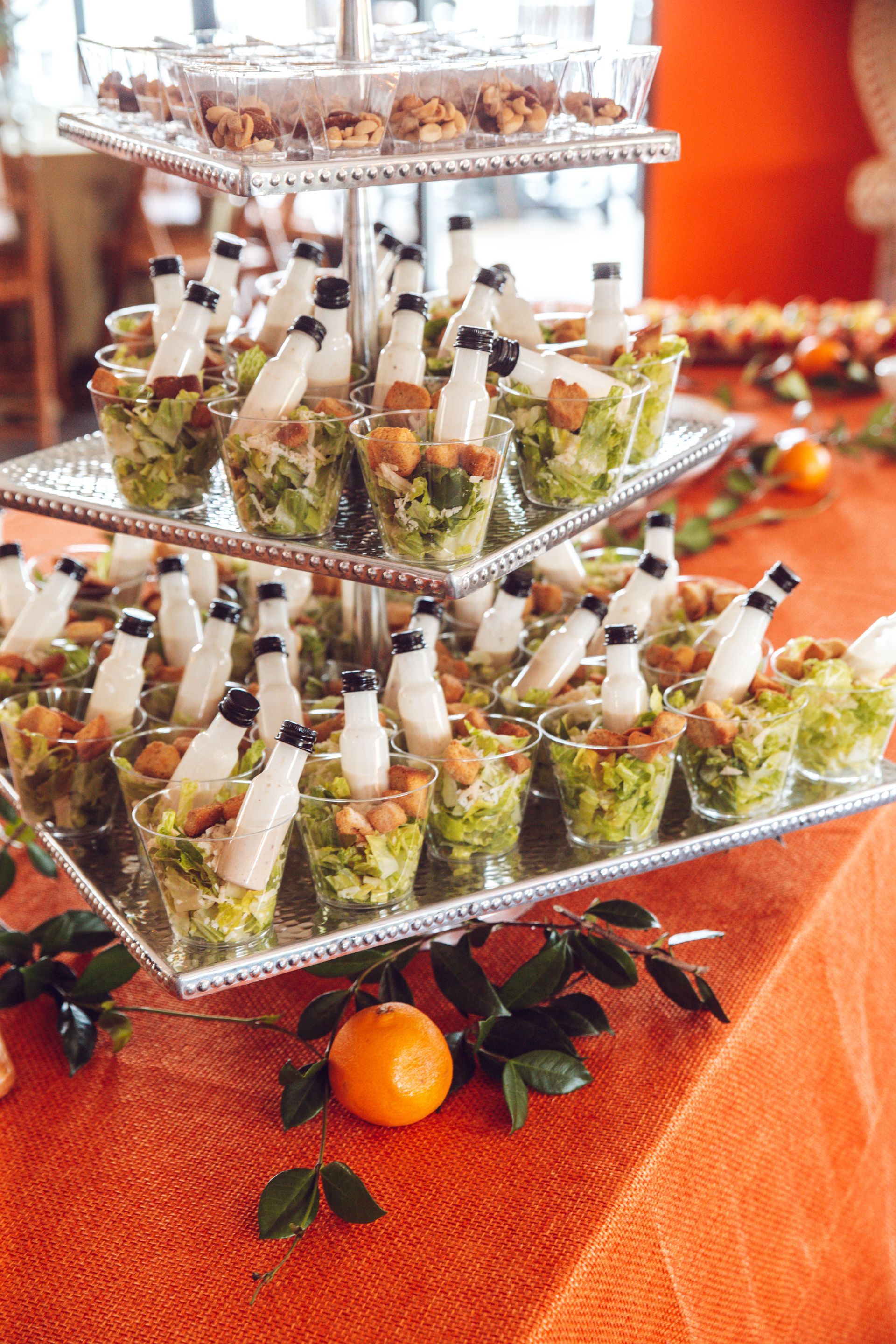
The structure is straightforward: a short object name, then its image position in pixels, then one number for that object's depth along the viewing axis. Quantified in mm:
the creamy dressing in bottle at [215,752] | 939
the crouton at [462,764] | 955
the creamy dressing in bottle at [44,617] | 1214
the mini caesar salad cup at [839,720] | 1107
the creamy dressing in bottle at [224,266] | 1139
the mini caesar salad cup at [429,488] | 872
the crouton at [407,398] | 942
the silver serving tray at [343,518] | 891
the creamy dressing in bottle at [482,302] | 1010
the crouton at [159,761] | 963
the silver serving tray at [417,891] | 870
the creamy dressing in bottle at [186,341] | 1039
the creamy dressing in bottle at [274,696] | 1033
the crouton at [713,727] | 1036
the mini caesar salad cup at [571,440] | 1006
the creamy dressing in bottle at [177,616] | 1236
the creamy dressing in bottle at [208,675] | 1140
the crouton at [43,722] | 1050
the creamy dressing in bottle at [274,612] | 1130
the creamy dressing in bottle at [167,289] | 1141
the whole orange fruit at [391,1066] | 858
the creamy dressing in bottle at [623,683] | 1035
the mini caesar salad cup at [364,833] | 897
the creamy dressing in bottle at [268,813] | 855
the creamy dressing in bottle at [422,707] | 990
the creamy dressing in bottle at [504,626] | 1206
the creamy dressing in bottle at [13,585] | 1275
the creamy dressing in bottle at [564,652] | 1134
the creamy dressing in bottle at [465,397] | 897
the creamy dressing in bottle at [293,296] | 1085
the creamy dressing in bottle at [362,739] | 921
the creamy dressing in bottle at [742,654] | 1076
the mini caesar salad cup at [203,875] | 856
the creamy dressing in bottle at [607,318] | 1119
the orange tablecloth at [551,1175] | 758
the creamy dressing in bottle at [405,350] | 999
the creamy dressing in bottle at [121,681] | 1102
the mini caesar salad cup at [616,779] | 990
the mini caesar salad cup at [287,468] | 937
